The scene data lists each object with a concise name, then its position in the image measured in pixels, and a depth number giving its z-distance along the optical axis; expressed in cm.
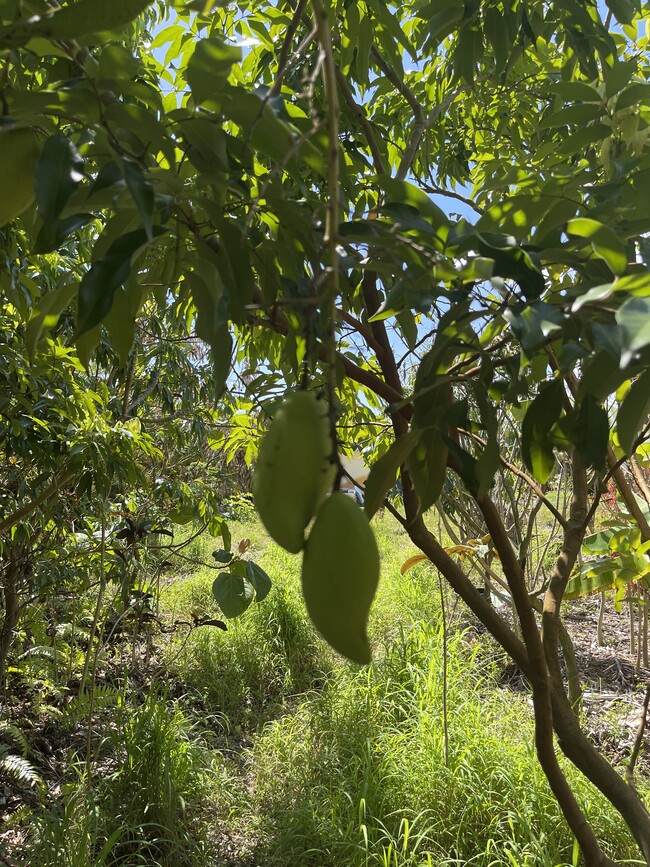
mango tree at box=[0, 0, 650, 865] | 47
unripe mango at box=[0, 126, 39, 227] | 54
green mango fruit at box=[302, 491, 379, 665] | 42
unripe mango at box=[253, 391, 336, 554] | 44
